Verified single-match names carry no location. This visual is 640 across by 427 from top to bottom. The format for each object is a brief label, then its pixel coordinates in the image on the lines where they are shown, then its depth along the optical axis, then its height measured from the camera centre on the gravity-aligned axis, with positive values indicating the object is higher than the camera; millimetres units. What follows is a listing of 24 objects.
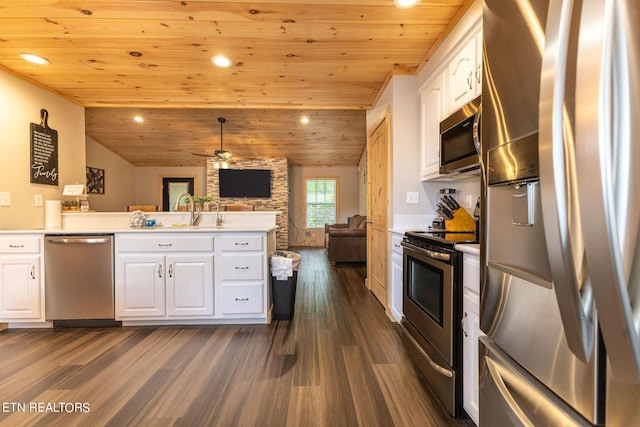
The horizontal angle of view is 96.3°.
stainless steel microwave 1708 +467
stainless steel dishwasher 2516 -577
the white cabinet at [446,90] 1801 +893
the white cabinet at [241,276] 2568 -577
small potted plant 2972 +132
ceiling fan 5164 +1012
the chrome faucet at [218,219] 3034 -79
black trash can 2730 -713
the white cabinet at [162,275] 2547 -563
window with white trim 8281 +313
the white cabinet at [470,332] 1312 -567
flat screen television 7461 +775
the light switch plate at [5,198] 2600 +125
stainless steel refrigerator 429 +3
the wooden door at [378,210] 2957 +22
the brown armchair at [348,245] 5234 -612
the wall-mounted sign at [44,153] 2864 +609
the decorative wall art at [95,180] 6402 +724
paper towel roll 2951 -24
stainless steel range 1442 -560
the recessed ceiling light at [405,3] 1813 +1335
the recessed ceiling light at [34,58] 2430 +1328
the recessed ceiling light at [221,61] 2485 +1341
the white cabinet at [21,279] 2496 -591
